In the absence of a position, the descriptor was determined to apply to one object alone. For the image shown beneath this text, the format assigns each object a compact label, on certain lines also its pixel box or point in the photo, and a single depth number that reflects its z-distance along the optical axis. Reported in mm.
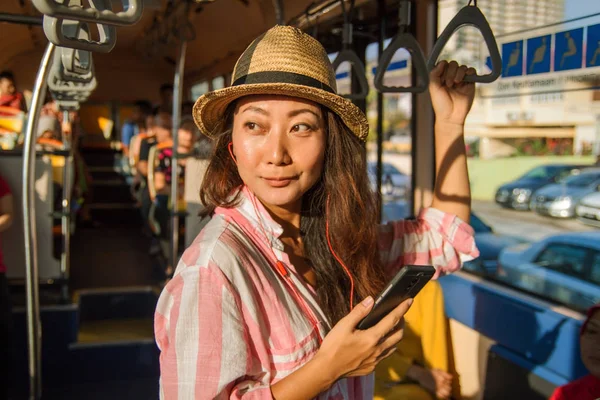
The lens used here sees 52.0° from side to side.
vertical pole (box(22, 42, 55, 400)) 2381
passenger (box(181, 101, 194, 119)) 6762
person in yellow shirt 2814
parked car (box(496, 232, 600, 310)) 2812
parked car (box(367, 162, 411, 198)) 4105
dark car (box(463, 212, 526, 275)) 3381
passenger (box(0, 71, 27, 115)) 5719
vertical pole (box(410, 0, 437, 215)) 3576
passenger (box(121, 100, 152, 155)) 9234
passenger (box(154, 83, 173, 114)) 8711
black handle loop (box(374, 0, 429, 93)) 1812
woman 1081
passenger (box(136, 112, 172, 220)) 6156
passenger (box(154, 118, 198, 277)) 5609
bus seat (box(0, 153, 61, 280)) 3969
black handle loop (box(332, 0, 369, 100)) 2260
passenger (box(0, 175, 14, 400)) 3225
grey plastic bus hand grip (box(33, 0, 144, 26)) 980
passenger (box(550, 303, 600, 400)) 1937
